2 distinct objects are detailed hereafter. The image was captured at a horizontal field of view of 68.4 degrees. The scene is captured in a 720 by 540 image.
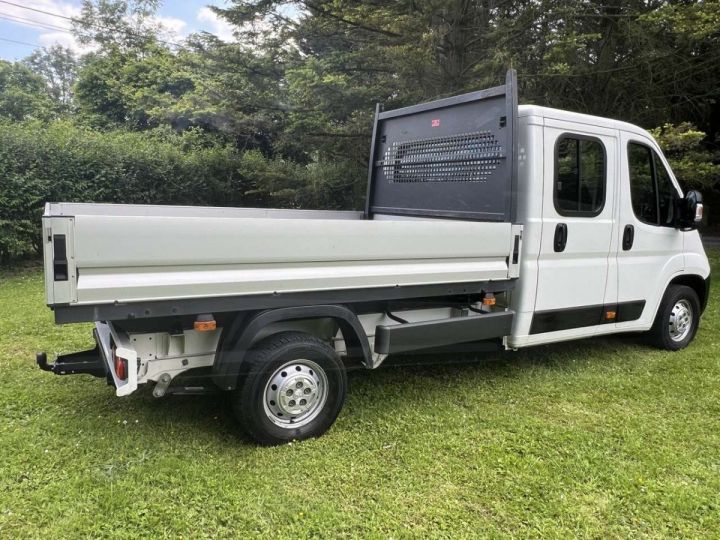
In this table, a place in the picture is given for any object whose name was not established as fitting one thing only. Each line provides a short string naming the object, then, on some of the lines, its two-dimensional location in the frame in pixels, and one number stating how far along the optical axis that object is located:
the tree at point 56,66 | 37.44
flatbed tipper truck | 2.68
